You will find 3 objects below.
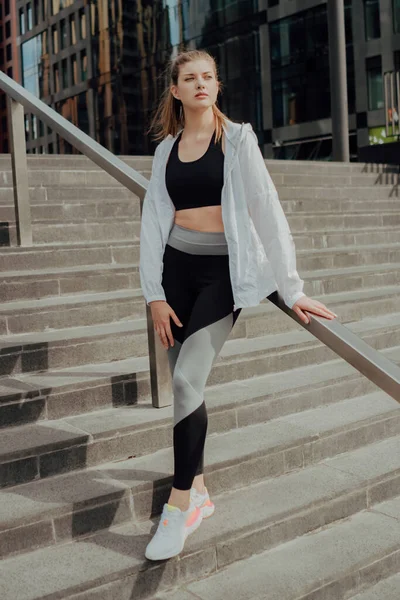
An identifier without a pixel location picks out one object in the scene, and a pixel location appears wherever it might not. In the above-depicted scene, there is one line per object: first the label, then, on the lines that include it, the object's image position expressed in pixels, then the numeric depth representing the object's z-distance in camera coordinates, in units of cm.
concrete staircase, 271
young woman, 264
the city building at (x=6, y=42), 7562
